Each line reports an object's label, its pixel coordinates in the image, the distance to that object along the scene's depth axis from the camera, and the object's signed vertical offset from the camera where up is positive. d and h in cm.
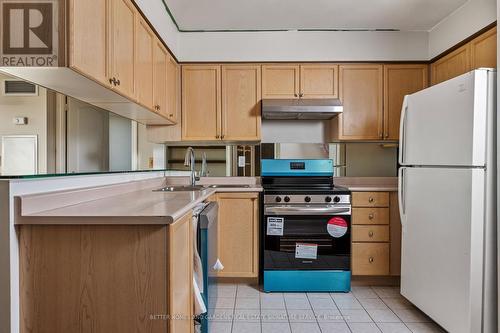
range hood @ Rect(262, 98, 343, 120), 305 +53
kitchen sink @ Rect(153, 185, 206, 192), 262 -23
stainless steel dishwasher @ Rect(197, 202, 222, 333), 183 -52
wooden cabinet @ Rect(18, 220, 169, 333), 119 -44
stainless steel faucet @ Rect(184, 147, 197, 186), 269 +1
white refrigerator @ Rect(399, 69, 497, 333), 182 -24
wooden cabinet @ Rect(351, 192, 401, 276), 294 -69
